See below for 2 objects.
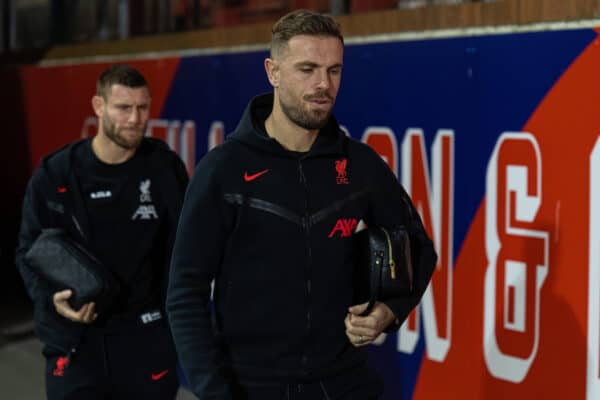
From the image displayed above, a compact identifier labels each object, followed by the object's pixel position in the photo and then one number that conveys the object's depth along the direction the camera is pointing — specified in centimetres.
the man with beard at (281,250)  458
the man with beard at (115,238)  705
